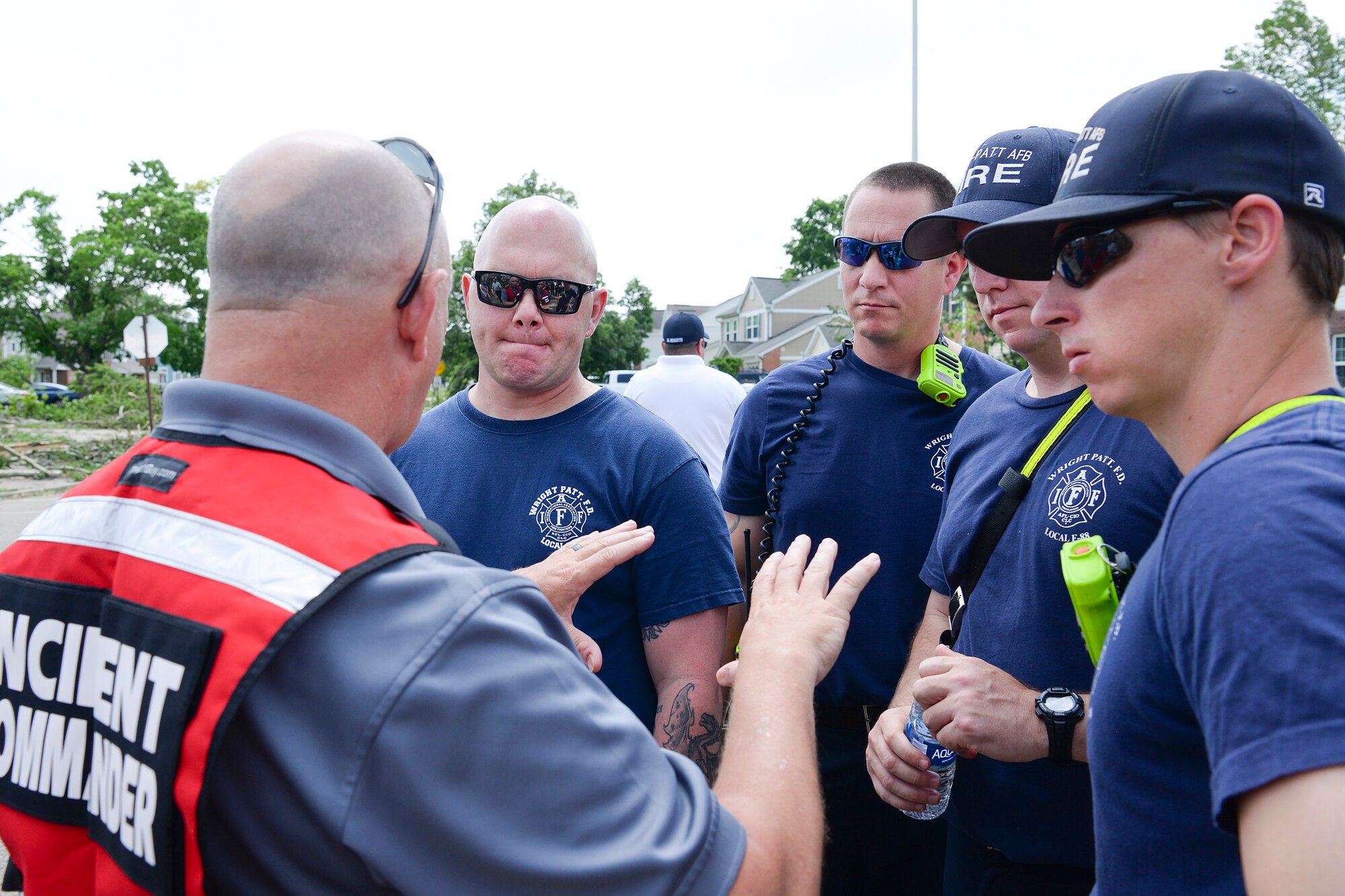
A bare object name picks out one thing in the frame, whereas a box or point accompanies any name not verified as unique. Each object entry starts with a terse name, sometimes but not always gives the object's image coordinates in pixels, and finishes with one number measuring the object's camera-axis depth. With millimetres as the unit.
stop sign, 16891
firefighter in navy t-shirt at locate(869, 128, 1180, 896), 2125
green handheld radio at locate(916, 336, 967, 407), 3191
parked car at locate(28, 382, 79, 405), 38250
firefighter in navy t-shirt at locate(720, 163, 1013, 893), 3027
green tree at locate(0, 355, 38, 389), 29172
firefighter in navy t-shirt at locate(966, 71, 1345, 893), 991
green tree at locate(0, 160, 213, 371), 49562
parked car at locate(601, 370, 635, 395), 28019
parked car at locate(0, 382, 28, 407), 23938
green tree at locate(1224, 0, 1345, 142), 29906
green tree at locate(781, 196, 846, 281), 66375
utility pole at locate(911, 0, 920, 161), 16266
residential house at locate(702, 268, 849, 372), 54750
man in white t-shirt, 6797
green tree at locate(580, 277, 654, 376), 39844
